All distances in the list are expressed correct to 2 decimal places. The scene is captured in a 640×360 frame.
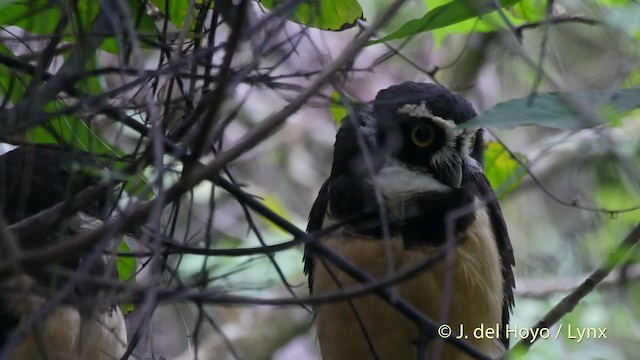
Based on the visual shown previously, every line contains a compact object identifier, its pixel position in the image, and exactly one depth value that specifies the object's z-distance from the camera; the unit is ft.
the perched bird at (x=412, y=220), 16.87
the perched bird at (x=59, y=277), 9.61
